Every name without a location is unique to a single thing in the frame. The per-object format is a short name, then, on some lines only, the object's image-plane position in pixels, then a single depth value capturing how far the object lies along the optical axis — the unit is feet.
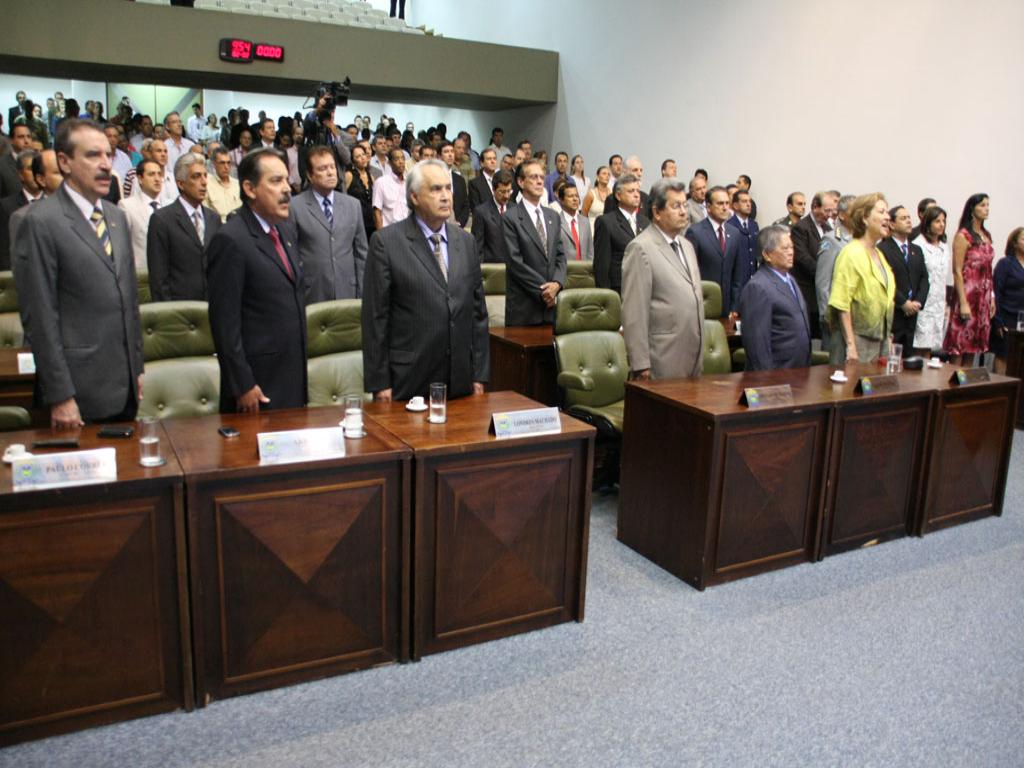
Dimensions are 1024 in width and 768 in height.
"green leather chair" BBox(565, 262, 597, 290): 18.10
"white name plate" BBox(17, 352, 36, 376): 10.46
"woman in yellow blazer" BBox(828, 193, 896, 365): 14.01
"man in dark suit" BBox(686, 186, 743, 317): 19.33
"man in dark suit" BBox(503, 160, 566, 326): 15.79
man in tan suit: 12.10
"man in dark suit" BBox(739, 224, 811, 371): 12.50
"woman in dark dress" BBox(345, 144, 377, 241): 21.24
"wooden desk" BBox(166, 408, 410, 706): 7.23
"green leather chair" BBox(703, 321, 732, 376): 14.49
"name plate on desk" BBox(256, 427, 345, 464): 7.34
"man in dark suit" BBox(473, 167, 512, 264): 19.52
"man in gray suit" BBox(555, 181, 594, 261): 19.14
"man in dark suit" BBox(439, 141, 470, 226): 25.95
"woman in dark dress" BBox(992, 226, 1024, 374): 20.22
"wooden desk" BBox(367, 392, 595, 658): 8.14
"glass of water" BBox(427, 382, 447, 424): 8.71
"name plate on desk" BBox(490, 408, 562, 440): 8.32
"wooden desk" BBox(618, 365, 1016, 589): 10.21
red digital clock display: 32.27
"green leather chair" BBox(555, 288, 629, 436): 13.04
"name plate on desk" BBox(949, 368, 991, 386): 12.59
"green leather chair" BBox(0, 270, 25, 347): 12.48
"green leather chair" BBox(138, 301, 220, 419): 9.89
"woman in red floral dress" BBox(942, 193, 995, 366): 19.84
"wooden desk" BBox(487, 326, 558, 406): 14.12
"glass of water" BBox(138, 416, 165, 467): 7.06
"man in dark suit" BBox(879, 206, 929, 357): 18.22
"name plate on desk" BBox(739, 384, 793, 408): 10.17
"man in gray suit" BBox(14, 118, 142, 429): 8.14
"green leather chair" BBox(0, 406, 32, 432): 9.31
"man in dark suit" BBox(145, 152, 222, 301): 13.71
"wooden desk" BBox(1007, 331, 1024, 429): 19.03
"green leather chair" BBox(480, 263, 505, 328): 17.08
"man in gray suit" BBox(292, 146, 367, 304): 13.93
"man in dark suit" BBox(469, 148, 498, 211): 26.30
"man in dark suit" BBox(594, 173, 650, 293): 17.33
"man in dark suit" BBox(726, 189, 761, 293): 23.56
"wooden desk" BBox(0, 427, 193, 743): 6.54
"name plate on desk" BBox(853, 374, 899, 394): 11.38
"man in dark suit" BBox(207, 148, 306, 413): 9.11
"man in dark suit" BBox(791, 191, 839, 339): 21.68
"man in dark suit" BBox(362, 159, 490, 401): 9.71
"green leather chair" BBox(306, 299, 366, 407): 10.85
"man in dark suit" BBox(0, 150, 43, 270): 15.90
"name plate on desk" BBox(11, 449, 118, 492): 6.45
